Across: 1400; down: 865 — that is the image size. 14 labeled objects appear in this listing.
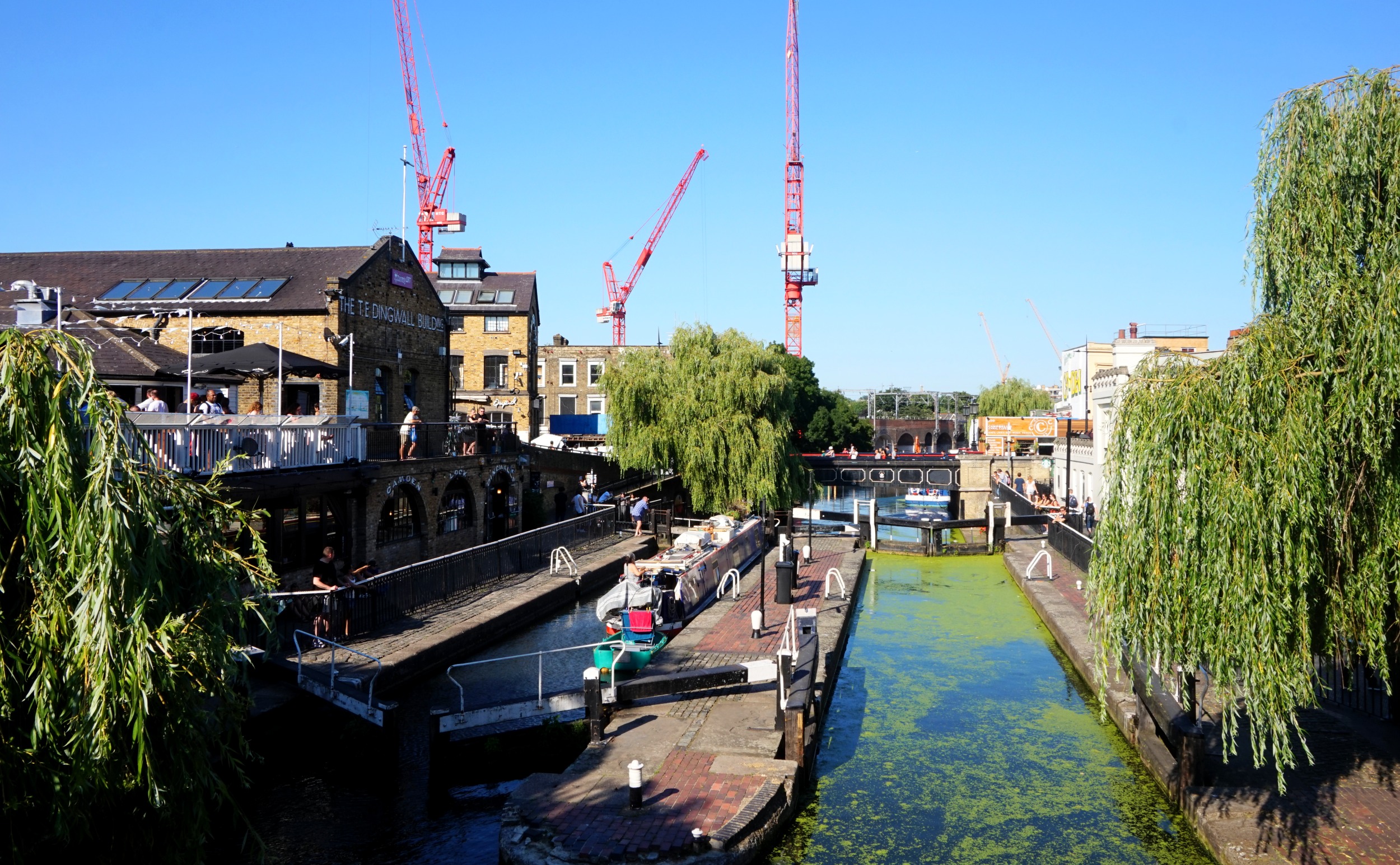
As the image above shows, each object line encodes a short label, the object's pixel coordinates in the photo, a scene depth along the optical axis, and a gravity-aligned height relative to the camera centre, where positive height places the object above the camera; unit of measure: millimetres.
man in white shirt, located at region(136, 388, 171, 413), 16219 +455
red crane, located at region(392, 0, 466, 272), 86625 +22588
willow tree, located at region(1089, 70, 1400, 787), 8414 -156
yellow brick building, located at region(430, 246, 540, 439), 49688 +4788
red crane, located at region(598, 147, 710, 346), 113438 +15501
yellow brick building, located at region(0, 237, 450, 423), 25781 +3418
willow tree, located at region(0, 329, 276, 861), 5426 -1190
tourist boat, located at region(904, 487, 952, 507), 61875 -3821
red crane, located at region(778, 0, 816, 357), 105812 +18915
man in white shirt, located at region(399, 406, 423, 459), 22734 -46
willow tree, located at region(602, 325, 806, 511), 33594 +449
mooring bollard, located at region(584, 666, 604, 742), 11703 -3194
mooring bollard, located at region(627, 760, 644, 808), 9242 -3289
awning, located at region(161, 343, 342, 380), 18375 +1309
